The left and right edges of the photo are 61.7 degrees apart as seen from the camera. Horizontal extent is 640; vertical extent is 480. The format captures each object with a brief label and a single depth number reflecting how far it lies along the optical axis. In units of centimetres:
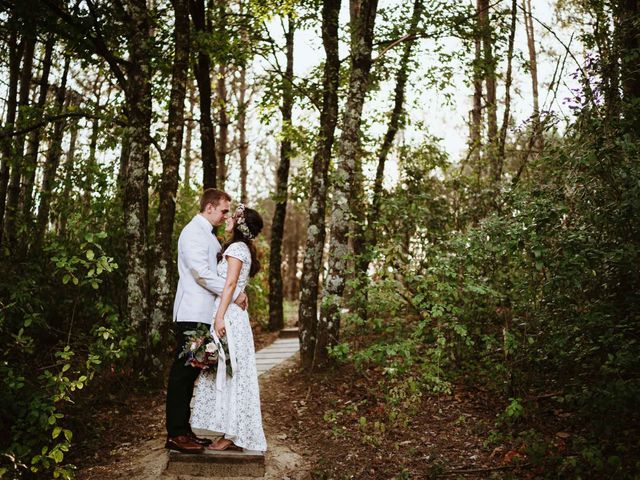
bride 490
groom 488
